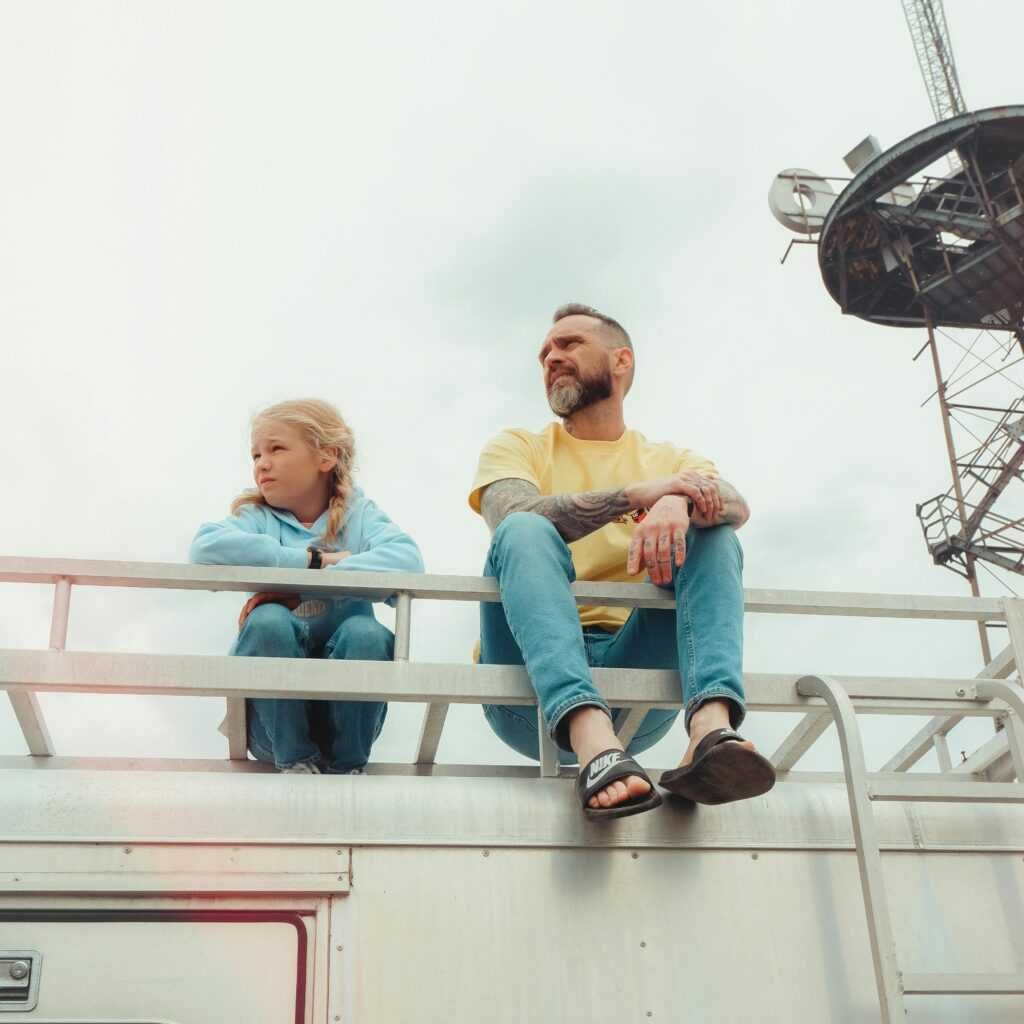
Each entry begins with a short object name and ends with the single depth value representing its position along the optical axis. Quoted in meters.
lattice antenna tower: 19.27
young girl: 2.90
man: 2.39
